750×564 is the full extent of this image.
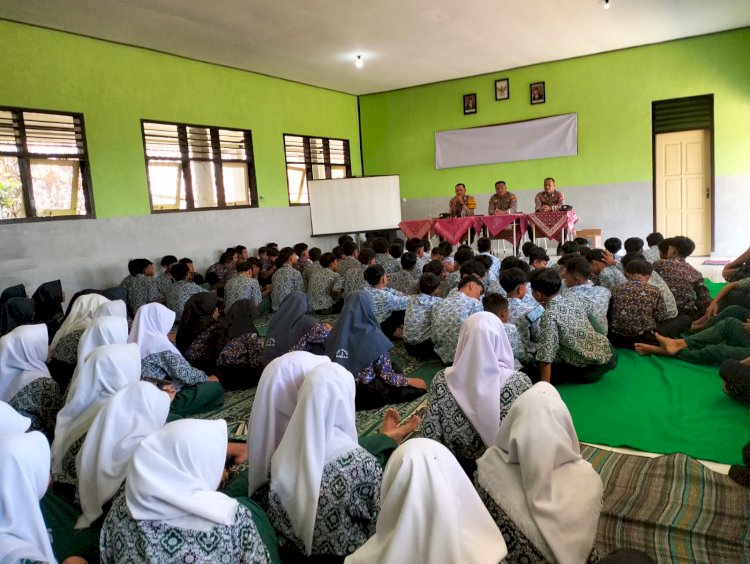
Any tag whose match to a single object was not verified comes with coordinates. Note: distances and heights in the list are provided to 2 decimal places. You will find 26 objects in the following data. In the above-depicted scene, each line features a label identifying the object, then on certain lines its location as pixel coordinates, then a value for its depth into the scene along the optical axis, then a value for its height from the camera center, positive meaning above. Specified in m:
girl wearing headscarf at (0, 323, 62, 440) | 2.68 -0.66
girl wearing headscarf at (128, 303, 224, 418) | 3.25 -0.75
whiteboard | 9.37 +0.35
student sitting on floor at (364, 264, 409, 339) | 4.37 -0.61
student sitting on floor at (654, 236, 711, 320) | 4.47 -0.65
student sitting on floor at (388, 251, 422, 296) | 5.23 -0.55
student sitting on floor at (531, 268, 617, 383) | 3.23 -0.79
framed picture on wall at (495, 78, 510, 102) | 9.61 +2.16
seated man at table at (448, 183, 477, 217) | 8.40 +0.19
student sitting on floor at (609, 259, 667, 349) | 3.93 -0.71
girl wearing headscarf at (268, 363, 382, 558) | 1.64 -0.75
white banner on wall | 9.27 +1.25
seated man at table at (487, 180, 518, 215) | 8.61 +0.21
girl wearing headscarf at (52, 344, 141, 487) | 2.26 -0.65
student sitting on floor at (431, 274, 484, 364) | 3.57 -0.60
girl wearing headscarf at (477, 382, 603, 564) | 1.38 -0.69
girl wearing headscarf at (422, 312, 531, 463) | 2.14 -0.67
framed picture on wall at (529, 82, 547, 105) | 9.35 +1.99
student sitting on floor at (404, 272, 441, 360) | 3.97 -0.65
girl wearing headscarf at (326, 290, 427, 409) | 3.18 -0.73
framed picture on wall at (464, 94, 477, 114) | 9.92 +2.01
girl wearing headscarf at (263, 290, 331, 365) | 3.42 -0.64
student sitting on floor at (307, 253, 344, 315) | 5.85 -0.65
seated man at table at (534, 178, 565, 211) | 8.24 +0.22
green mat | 2.57 -1.07
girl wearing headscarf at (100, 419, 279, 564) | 1.34 -0.67
